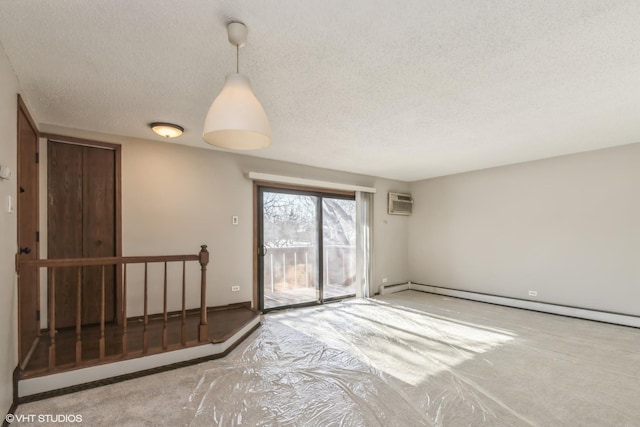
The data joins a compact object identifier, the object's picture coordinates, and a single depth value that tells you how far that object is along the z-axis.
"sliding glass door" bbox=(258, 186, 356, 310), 4.68
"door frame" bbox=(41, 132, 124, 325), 3.54
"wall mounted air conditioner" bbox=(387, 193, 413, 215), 6.18
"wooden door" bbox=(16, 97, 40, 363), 2.46
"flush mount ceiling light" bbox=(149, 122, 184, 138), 3.18
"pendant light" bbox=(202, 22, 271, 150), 1.62
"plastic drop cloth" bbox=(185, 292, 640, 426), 2.04
